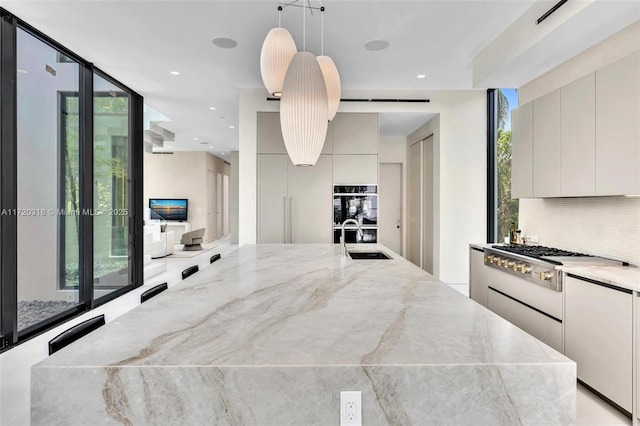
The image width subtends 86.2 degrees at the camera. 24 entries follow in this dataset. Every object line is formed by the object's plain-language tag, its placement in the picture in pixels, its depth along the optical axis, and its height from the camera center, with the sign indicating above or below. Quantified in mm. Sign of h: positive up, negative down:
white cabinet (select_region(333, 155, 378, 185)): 4840 +574
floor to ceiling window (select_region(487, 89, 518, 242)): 4487 +664
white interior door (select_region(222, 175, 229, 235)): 13305 +219
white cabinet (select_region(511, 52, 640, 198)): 2164 +553
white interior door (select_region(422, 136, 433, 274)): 5334 +104
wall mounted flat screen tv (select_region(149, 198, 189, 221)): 10797 +76
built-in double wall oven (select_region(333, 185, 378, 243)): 4820 +63
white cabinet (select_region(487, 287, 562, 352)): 2434 -865
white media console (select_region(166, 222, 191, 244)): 10359 -539
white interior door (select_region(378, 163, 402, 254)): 6711 +108
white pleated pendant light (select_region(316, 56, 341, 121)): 2498 +964
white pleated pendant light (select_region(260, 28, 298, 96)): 2201 +1017
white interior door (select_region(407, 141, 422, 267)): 5852 +121
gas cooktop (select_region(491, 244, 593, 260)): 2748 -354
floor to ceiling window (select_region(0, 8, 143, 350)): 2879 +294
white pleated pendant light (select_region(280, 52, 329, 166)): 1903 +598
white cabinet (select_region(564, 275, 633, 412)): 1921 -760
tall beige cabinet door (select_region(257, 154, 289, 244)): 4805 +147
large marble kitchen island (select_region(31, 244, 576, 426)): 851 -425
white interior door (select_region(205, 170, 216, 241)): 11227 +132
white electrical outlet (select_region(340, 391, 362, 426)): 864 -500
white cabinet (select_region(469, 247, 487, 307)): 3475 -698
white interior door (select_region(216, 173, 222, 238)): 12414 +201
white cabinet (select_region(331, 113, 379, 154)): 4836 +1100
